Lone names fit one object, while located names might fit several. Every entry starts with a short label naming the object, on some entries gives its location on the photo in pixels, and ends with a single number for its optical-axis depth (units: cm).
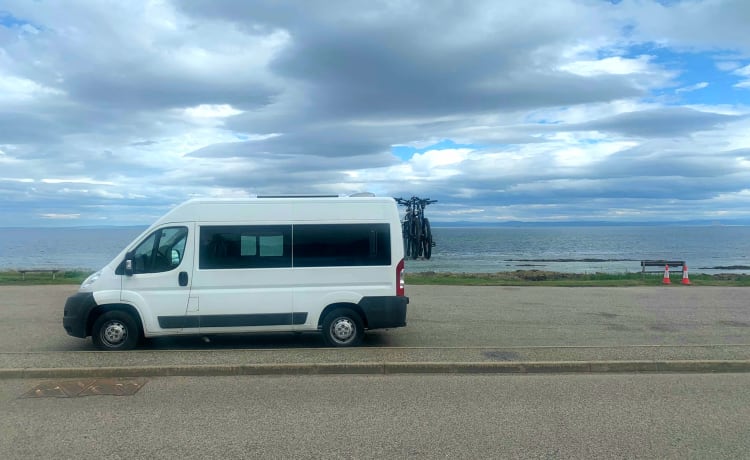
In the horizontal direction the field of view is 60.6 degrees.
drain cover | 702
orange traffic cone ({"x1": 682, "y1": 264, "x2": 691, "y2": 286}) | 2326
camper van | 928
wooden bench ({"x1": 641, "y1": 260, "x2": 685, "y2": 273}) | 3431
